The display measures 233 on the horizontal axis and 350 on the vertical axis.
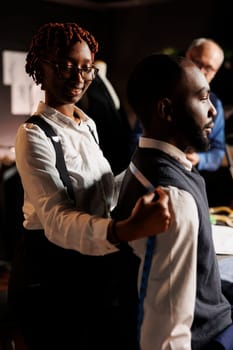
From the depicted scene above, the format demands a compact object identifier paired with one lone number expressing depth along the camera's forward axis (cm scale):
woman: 184
